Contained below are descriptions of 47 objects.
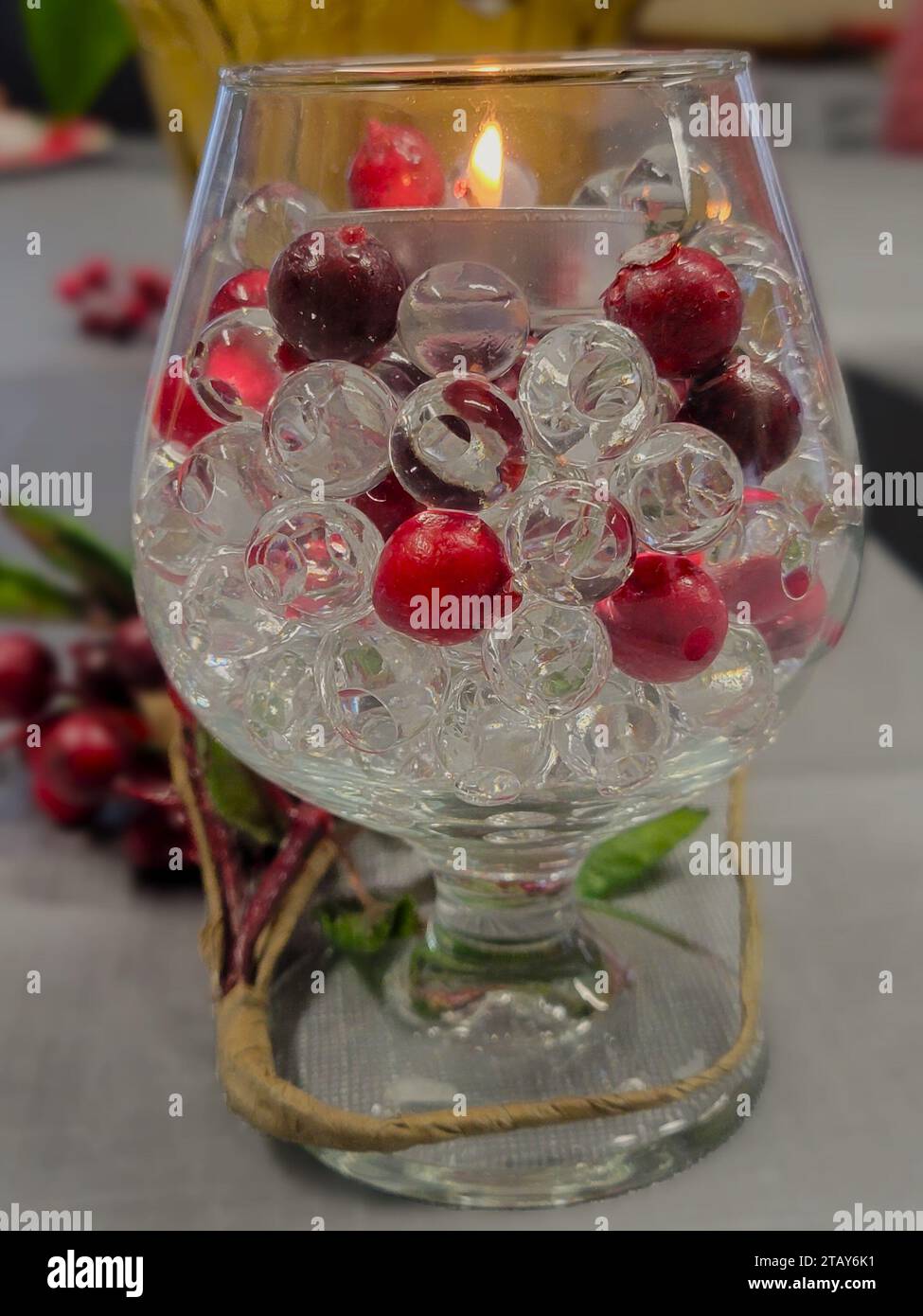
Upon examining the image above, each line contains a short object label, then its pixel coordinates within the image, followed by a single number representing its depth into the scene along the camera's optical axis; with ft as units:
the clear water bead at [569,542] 1.06
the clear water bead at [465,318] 1.11
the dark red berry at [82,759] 1.84
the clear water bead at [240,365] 1.25
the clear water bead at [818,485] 1.33
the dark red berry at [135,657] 1.97
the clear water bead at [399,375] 1.22
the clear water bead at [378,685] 1.17
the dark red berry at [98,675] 2.00
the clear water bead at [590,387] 1.08
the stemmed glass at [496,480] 1.11
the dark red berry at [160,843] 1.77
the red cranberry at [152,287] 2.99
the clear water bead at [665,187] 1.24
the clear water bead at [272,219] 1.28
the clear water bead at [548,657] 1.11
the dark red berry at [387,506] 1.21
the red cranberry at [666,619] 1.14
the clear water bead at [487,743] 1.18
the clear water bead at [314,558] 1.12
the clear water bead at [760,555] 1.22
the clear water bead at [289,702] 1.23
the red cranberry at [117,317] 3.00
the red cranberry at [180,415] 1.34
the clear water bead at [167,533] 1.33
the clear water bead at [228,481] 1.22
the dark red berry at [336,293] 1.14
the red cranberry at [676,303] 1.13
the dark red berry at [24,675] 1.98
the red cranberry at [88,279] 3.10
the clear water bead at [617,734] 1.20
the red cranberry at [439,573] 1.10
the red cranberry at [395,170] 1.23
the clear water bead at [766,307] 1.26
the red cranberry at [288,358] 1.25
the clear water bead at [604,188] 1.25
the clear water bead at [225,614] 1.25
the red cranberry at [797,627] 1.32
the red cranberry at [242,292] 1.32
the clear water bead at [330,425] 1.11
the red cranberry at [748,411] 1.20
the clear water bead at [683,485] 1.09
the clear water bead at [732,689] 1.22
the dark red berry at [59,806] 1.85
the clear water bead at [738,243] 1.28
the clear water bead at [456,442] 1.08
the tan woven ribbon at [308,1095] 1.20
